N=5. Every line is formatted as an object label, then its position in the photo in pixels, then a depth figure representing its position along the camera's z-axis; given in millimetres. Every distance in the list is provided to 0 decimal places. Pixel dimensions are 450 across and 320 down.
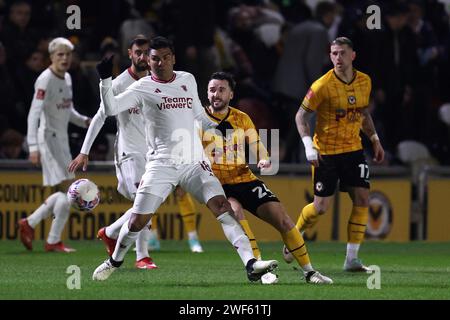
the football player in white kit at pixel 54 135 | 15500
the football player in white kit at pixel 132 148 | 12992
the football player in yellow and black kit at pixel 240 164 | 11242
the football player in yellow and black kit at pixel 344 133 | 12875
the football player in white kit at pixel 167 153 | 10977
